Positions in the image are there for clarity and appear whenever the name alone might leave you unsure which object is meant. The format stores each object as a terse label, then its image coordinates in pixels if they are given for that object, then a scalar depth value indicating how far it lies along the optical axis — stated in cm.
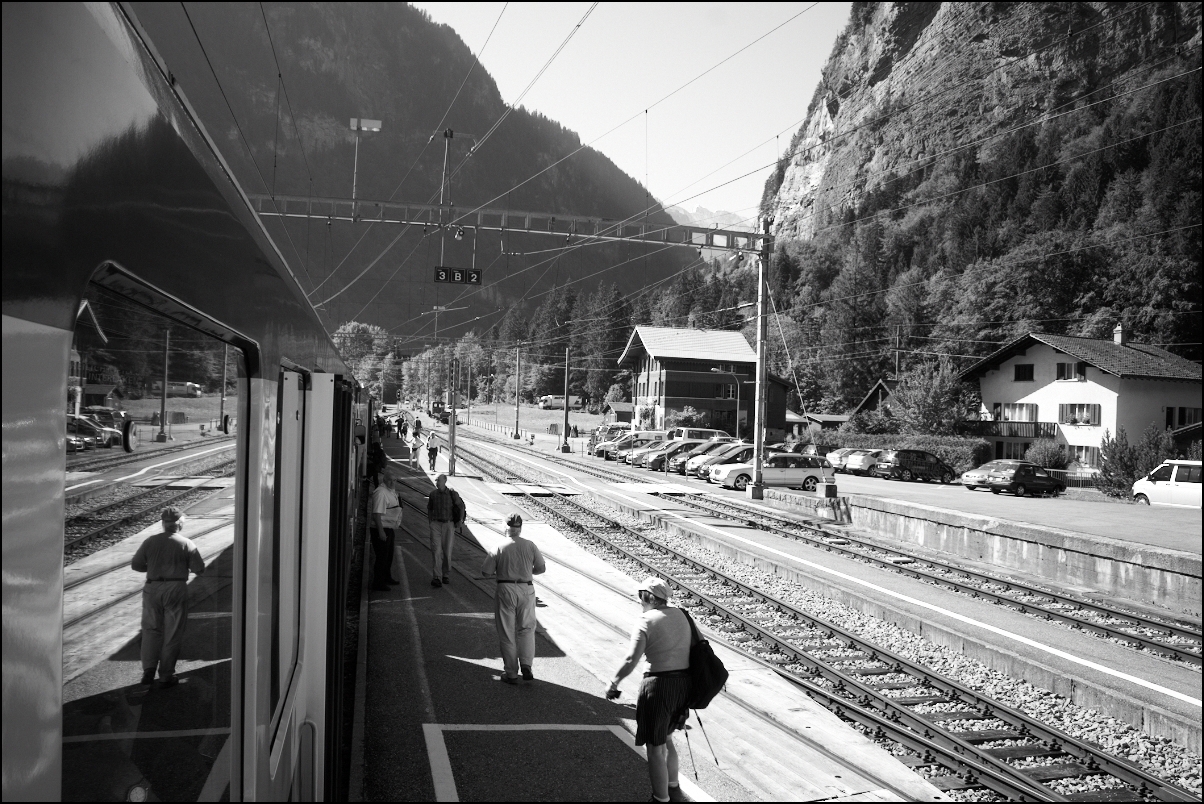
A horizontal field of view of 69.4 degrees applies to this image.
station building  6894
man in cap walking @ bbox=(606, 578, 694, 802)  612
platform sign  2567
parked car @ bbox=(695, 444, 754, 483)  3497
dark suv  4216
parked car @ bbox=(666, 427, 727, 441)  4616
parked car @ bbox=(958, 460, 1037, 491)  3569
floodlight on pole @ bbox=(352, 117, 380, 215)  1448
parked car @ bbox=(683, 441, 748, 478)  3725
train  112
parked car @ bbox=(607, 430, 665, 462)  4857
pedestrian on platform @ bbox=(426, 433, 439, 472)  3547
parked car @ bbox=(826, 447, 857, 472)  4607
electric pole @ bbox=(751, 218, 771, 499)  2652
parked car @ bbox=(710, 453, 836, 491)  3316
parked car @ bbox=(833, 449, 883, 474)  4456
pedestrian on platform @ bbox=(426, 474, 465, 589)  1312
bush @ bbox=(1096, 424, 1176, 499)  3164
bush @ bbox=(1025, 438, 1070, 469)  4081
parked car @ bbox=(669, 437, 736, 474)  3914
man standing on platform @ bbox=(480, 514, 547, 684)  871
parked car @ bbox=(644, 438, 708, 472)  4144
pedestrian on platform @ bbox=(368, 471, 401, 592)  1280
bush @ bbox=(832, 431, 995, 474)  4622
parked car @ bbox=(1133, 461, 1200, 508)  2664
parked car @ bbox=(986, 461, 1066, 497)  3478
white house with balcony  4231
